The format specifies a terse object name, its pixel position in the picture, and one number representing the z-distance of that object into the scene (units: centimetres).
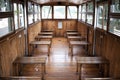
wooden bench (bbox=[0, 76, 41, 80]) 187
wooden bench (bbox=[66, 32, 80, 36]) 531
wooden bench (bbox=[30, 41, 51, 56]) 377
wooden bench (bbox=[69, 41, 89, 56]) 375
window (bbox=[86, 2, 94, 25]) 384
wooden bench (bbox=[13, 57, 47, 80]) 244
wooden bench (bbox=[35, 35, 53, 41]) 456
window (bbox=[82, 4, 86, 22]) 502
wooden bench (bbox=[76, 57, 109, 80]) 245
